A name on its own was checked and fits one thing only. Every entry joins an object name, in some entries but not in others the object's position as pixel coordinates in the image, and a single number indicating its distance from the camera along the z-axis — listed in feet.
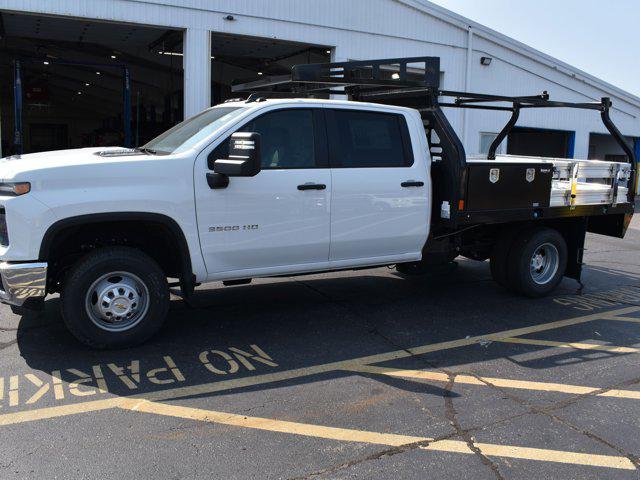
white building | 41.22
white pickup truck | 14.62
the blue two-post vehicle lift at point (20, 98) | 48.55
